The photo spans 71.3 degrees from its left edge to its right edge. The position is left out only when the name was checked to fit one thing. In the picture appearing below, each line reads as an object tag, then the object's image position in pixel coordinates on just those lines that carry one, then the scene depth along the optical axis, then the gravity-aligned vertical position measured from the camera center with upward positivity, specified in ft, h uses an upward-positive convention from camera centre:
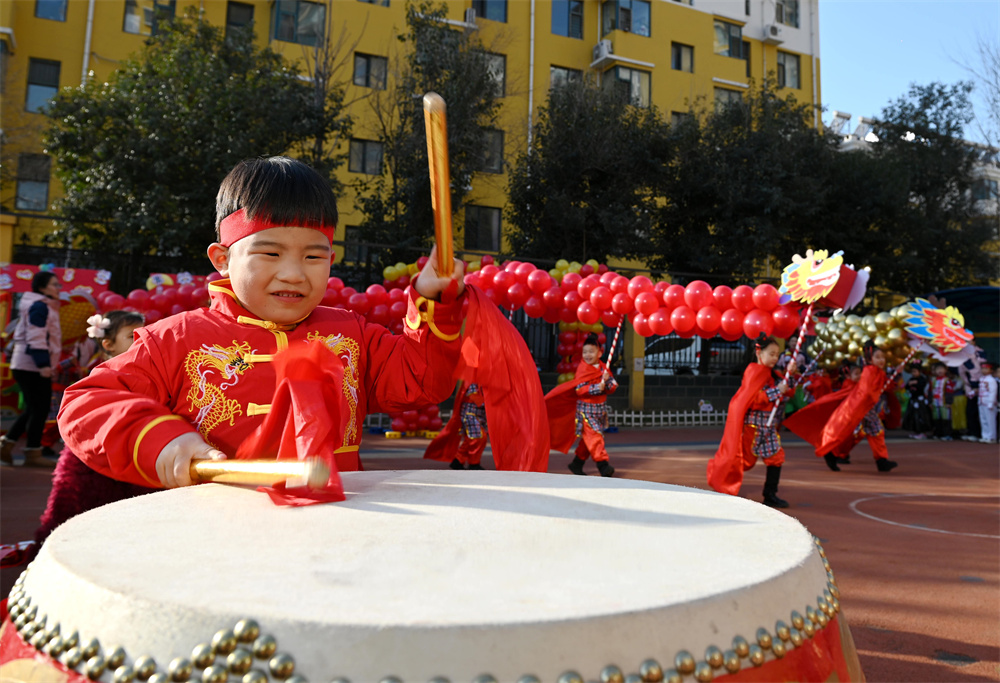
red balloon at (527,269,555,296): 21.11 +3.44
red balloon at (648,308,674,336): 19.62 +2.20
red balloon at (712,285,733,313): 19.48 +2.85
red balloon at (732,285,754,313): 19.17 +2.86
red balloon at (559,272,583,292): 21.21 +3.46
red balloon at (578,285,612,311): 20.67 +2.98
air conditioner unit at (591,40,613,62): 60.08 +30.11
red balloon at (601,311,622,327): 21.09 +2.43
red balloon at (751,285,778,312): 18.89 +2.86
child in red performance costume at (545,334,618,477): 21.21 -0.36
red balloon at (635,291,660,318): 19.83 +2.74
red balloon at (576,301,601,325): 20.81 +2.52
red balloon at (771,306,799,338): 18.79 +2.30
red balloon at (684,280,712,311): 19.60 +2.93
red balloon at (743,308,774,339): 18.74 +2.14
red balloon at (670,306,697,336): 19.47 +2.25
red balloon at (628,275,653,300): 20.07 +3.26
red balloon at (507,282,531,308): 21.26 +3.10
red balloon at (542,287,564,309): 21.03 +2.98
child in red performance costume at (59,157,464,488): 4.91 +0.42
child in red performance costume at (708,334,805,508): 18.89 -0.77
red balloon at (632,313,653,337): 20.10 +2.18
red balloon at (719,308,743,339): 19.01 +2.16
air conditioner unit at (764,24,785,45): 67.51 +35.93
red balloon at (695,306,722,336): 19.24 +2.28
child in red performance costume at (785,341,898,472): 23.44 -0.46
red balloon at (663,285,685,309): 19.80 +2.94
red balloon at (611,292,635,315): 20.21 +2.76
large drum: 2.08 -0.69
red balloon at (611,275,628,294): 20.59 +3.33
